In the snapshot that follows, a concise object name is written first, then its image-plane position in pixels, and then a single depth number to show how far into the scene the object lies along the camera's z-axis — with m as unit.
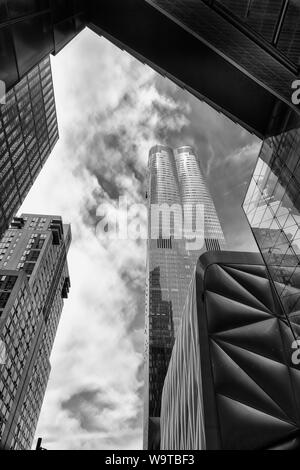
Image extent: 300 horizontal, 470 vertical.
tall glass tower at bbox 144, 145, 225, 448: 92.44
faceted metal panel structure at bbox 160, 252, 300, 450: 16.20
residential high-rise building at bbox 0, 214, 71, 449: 66.94
